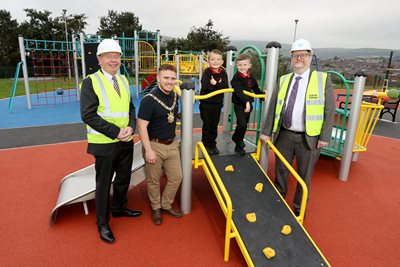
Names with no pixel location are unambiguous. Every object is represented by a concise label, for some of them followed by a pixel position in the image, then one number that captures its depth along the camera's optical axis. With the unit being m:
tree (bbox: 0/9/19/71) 36.19
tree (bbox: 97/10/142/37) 49.47
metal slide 3.14
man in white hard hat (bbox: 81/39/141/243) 2.53
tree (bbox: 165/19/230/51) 43.97
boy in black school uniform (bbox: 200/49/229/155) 3.59
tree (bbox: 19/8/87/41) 38.12
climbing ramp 2.52
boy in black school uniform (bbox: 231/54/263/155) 3.50
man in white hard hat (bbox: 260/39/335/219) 2.92
